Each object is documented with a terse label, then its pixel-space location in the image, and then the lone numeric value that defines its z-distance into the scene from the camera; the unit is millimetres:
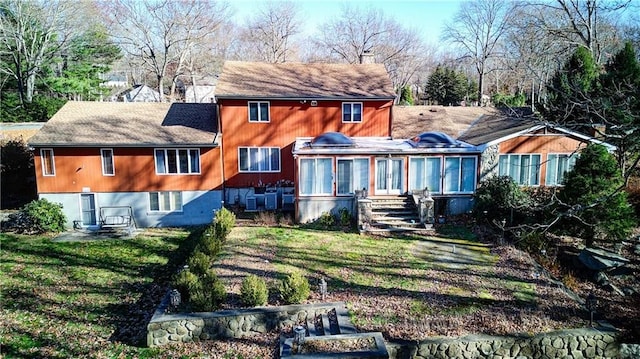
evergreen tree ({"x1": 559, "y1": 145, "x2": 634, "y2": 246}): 13844
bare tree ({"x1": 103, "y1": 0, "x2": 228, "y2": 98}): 38469
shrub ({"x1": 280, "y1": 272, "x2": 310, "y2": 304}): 10617
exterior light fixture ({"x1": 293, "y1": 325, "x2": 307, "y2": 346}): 8969
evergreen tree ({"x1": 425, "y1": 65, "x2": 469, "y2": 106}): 43938
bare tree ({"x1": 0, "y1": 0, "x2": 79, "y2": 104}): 33281
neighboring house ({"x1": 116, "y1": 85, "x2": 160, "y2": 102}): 48225
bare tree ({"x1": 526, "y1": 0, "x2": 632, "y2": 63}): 26438
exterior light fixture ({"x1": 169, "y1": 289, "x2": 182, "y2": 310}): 10555
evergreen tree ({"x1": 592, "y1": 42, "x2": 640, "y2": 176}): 17717
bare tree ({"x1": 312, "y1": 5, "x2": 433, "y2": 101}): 51781
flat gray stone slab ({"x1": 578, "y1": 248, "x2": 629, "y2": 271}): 13156
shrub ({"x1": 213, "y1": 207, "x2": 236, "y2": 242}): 16192
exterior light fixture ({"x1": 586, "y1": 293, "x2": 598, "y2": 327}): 9844
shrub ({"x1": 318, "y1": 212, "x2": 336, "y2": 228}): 17828
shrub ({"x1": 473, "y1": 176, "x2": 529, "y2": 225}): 16297
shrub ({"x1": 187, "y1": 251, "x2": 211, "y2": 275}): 12250
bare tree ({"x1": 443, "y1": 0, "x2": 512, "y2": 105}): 45462
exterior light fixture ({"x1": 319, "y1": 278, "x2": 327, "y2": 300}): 10932
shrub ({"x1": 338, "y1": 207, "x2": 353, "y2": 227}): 17719
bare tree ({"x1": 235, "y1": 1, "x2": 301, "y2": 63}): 51500
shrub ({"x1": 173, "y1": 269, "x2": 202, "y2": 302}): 10964
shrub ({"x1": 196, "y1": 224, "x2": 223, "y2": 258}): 14094
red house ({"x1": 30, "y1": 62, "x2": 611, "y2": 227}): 18500
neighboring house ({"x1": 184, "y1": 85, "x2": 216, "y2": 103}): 56094
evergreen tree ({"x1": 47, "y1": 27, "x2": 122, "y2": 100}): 36469
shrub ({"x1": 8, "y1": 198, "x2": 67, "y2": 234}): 19219
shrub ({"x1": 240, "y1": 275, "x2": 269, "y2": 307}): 10539
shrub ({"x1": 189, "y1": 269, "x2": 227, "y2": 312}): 10430
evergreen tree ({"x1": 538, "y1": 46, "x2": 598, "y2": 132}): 19750
